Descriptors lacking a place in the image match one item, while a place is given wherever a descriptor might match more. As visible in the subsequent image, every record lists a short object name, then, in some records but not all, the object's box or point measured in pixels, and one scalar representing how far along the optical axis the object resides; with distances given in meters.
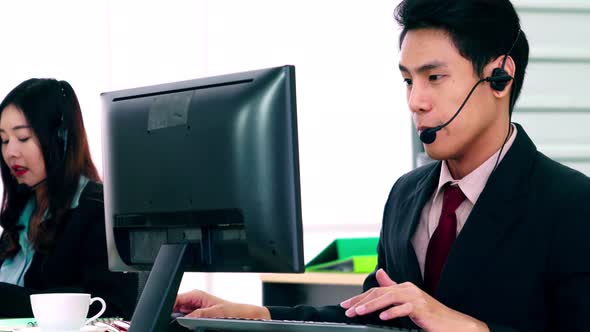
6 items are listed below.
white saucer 1.68
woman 2.55
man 1.52
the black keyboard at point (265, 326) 1.19
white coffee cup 1.65
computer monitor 1.34
